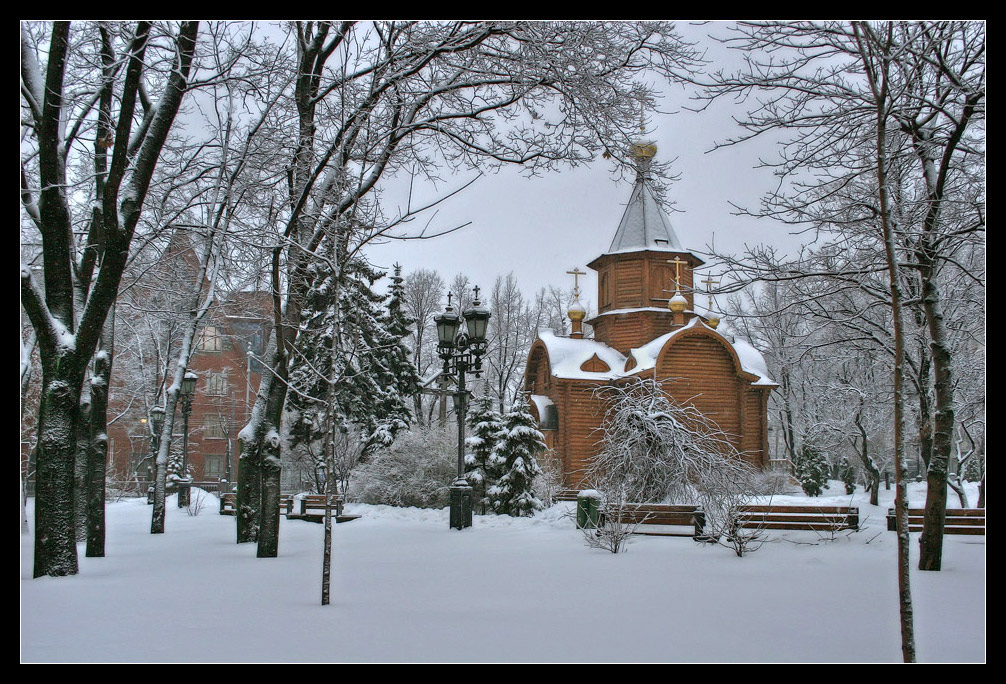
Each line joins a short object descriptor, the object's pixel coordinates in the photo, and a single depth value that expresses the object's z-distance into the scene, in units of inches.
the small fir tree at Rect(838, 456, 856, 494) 1217.4
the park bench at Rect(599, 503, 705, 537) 458.7
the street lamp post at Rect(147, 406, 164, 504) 694.5
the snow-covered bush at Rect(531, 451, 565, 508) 721.0
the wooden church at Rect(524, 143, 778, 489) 955.3
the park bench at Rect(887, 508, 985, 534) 440.5
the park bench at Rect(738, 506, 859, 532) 438.6
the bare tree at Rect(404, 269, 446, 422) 1370.6
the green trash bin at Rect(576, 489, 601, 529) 466.6
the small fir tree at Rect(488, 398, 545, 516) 678.5
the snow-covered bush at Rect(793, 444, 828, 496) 1131.3
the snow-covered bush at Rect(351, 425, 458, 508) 780.0
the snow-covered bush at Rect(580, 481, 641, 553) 390.5
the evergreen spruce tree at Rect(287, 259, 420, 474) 854.6
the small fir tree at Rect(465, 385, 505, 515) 699.4
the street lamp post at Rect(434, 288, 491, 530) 528.7
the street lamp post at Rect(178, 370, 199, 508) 668.7
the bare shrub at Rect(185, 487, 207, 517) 713.0
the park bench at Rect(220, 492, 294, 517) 669.3
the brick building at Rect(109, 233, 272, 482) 1106.7
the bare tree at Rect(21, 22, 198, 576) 266.1
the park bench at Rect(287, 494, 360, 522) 654.2
